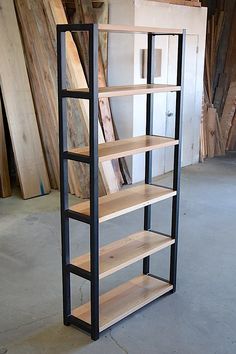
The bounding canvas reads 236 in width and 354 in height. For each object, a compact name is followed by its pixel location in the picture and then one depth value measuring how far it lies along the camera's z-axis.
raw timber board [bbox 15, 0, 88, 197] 4.86
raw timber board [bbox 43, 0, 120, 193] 4.74
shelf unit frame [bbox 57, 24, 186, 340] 2.27
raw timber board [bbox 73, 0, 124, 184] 5.23
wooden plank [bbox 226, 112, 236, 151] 7.55
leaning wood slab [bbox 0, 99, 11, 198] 4.99
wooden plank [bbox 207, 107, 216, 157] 7.10
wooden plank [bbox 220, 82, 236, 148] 7.45
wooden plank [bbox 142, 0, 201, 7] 5.62
